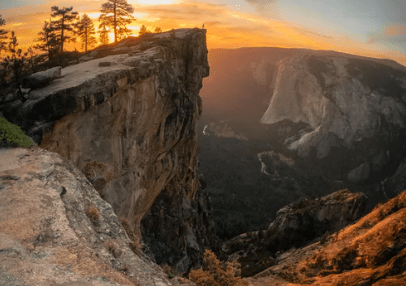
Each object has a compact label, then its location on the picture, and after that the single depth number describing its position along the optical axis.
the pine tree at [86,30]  46.20
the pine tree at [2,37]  35.09
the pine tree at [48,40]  42.59
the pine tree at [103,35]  49.03
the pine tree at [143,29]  57.45
